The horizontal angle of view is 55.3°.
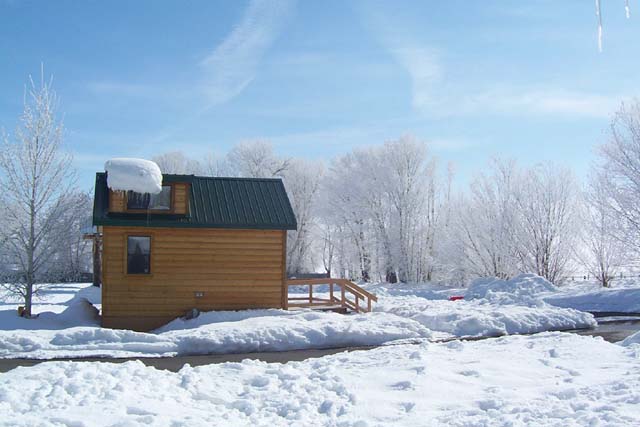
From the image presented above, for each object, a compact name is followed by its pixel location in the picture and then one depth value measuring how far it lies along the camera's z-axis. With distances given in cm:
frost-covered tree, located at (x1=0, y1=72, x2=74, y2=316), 1794
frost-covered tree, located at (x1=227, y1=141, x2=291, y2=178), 4875
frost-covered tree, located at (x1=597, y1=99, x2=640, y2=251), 2777
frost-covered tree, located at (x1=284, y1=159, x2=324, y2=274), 4959
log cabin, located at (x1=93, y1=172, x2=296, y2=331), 1639
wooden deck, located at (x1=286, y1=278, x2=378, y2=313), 1792
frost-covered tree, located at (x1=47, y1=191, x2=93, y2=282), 1836
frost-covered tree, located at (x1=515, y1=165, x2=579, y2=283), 3569
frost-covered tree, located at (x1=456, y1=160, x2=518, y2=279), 3666
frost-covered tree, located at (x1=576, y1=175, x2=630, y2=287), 2894
